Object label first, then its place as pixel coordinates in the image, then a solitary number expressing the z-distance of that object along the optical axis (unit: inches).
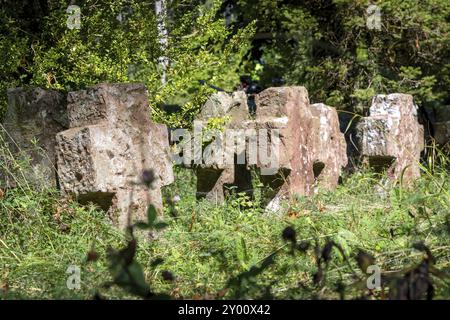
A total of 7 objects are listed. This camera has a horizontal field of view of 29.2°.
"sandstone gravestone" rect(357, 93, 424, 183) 377.4
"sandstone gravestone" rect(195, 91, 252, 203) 333.1
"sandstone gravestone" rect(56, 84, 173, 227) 245.9
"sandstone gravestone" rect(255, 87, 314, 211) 312.3
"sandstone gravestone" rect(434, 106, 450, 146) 504.1
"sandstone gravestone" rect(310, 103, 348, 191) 352.2
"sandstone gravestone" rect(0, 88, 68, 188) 262.2
